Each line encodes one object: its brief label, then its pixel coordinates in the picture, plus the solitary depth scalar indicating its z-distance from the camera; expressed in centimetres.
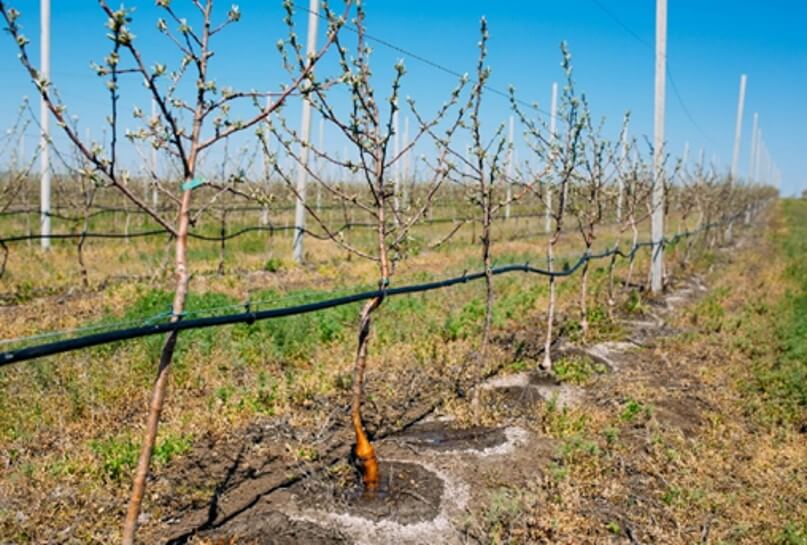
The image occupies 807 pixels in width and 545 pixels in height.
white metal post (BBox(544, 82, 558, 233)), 2280
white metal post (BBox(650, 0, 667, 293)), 1091
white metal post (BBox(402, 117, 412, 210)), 2646
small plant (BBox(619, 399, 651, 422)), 509
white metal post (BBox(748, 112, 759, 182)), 6108
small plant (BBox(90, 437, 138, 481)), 372
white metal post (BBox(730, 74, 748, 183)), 3015
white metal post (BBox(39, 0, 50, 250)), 1136
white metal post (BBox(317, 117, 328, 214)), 2306
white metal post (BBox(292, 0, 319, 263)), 1291
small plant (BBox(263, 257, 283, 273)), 1225
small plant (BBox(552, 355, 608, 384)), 607
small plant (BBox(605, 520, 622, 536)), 346
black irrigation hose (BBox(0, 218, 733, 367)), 208
